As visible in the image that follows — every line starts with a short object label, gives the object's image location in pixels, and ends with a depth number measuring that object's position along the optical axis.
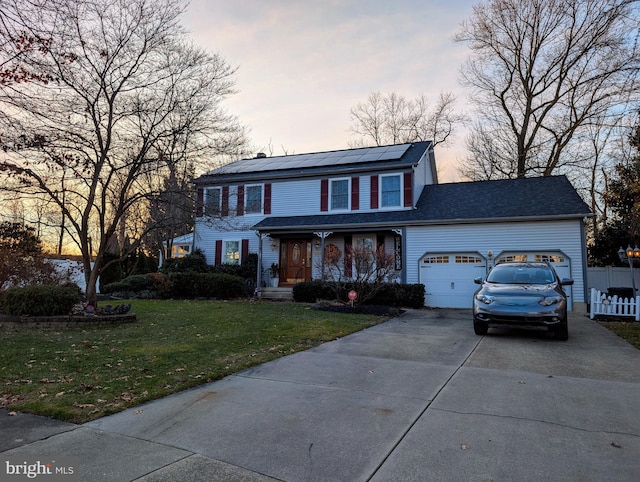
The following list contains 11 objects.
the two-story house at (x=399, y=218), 14.28
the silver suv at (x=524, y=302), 7.45
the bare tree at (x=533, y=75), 21.17
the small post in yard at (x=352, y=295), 12.63
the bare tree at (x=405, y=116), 29.44
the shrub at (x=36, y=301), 9.06
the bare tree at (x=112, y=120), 9.01
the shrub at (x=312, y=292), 15.52
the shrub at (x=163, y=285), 16.73
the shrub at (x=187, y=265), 18.97
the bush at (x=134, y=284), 18.14
